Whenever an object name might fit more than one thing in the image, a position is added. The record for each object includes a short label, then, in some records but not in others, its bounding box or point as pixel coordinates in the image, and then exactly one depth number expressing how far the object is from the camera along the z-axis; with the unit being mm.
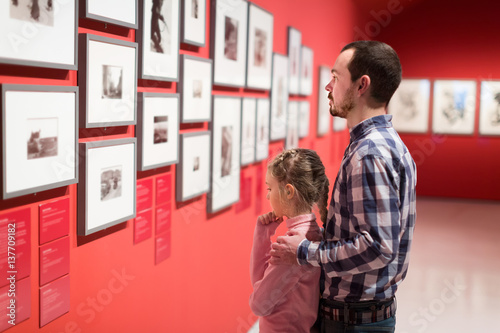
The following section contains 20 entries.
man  1738
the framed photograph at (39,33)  1766
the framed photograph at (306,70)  5836
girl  1950
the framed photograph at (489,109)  11117
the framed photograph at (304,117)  5844
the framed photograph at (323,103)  6820
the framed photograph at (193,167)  3107
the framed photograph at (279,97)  4840
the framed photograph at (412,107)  11440
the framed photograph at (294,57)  5293
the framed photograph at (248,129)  4094
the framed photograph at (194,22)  3031
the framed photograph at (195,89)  3078
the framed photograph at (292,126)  5398
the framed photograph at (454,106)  11227
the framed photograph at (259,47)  4137
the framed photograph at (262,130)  4434
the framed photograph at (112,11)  2164
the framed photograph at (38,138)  1822
